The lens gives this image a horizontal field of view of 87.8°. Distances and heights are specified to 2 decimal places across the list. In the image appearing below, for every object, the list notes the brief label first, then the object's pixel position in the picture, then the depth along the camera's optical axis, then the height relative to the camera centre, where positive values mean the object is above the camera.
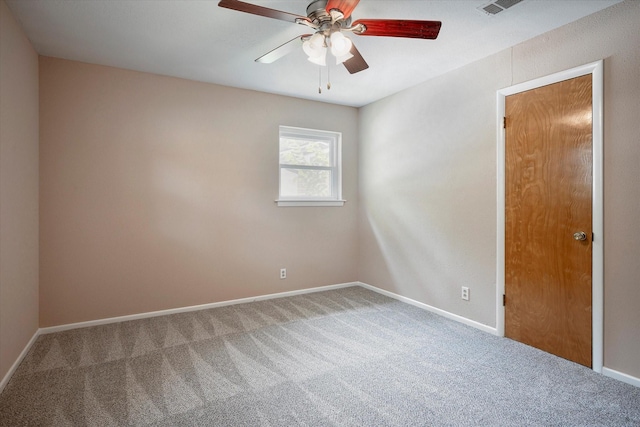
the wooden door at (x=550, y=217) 2.39 -0.07
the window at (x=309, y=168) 4.26 +0.55
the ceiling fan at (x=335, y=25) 1.80 +1.06
